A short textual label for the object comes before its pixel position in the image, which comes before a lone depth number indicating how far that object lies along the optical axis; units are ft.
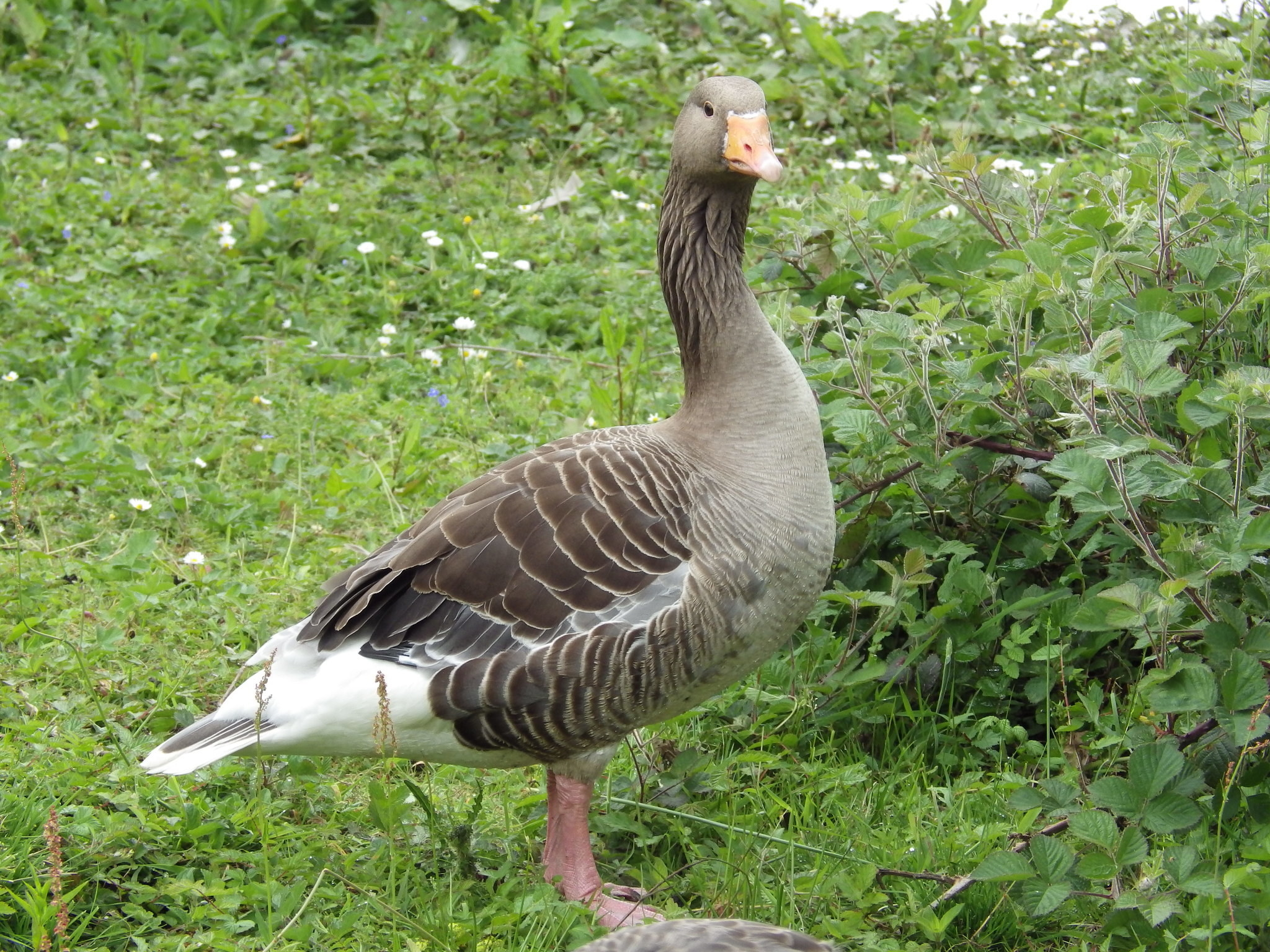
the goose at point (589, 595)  22.91
